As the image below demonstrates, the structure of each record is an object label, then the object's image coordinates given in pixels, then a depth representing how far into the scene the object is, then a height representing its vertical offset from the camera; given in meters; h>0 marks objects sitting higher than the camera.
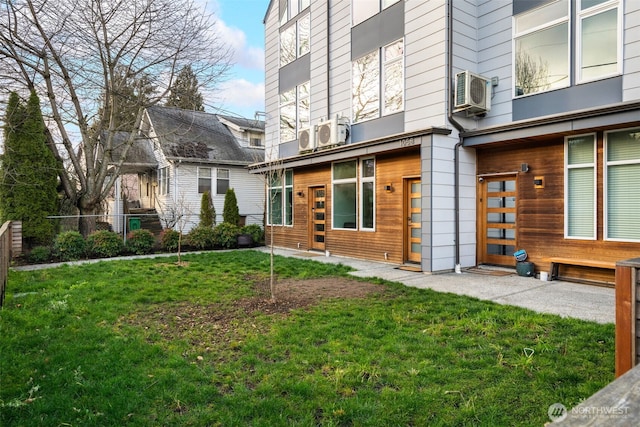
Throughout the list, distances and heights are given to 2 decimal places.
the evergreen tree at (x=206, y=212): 15.75 -0.08
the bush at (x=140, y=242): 11.21 -0.91
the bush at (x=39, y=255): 9.51 -1.09
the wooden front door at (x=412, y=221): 8.76 -0.26
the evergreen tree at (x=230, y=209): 15.57 +0.03
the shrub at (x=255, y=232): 13.67 -0.77
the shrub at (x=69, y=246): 9.90 -0.91
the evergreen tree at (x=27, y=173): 10.44 +0.99
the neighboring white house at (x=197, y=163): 17.20 +2.13
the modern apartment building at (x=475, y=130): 6.40 +1.53
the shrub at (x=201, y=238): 12.41 -0.88
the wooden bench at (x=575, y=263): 6.29 -0.90
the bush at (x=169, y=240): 11.82 -0.92
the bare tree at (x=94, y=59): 11.05 +4.72
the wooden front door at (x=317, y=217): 11.58 -0.22
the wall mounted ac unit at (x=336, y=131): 10.13 +2.03
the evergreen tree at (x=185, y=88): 13.35 +4.19
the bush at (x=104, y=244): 10.42 -0.91
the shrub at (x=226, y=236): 12.88 -0.85
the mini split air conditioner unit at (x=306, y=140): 11.04 +2.01
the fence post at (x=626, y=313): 2.41 -0.66
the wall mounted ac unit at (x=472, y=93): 7.57 +2.29
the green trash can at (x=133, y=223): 16.53 -0.57
